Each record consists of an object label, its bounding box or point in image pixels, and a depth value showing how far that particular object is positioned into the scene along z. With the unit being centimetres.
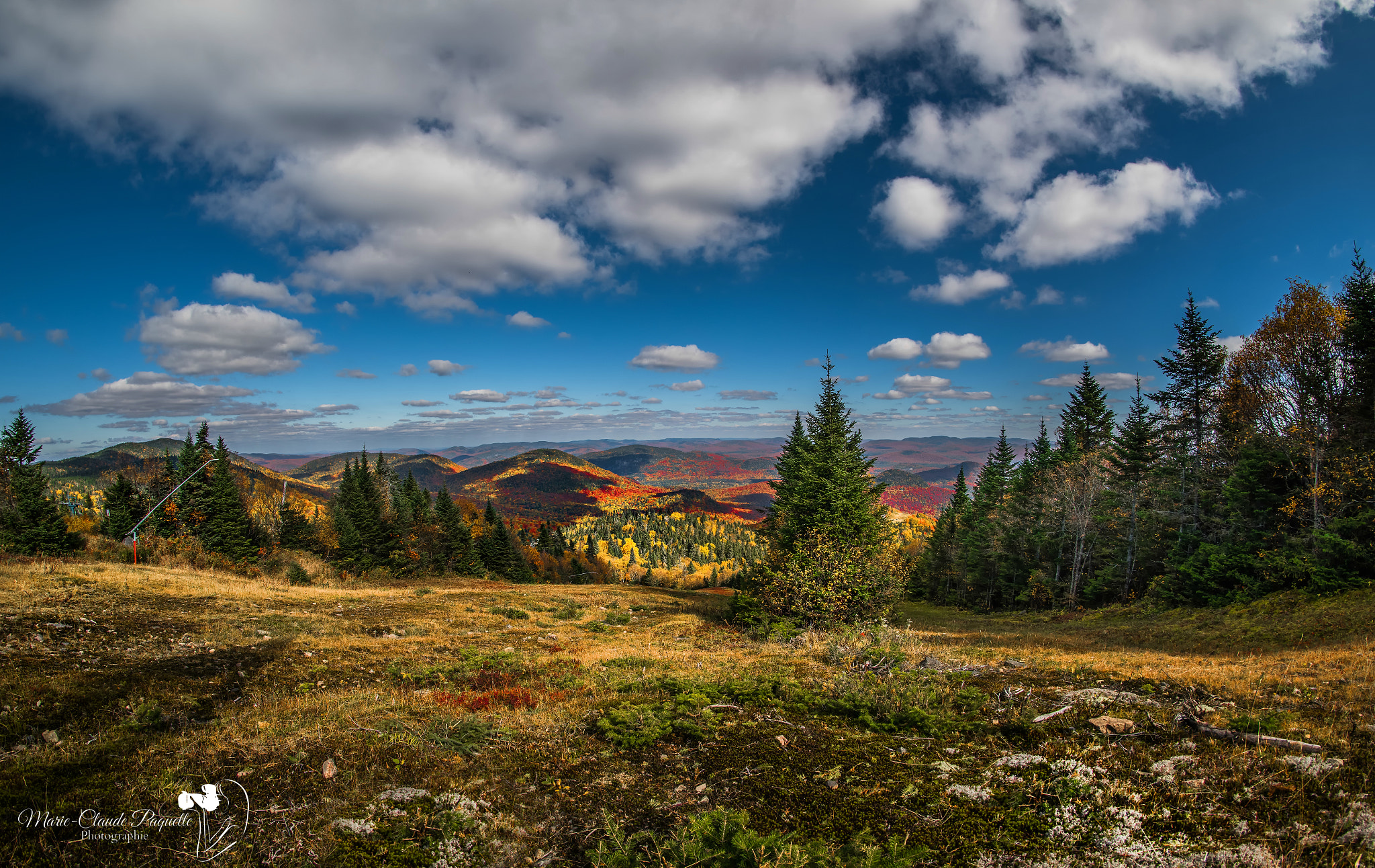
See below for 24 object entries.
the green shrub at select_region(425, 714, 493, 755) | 637
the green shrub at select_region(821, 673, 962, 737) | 680
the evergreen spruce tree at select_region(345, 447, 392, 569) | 5019
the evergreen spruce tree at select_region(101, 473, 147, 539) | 4447
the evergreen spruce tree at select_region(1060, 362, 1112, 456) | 4191
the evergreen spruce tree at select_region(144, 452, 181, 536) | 4509
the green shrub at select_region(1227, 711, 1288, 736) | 560
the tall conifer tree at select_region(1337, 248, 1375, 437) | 1975
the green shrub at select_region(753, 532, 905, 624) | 1894
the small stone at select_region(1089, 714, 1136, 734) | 607
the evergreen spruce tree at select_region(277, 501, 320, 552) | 5384
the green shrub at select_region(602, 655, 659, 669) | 1221
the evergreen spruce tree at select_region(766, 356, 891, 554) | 2077
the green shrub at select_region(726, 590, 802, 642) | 1734
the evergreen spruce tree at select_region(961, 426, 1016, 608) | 4962
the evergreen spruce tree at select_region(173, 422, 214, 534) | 4691
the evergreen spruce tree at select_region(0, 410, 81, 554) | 3406
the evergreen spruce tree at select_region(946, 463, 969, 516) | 6419
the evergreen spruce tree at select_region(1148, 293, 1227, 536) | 2898
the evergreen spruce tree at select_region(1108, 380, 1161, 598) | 3338
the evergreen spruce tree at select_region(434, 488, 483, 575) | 5775
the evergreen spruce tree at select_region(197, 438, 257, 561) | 4678
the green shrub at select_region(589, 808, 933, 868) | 351
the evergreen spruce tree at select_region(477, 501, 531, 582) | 6531
